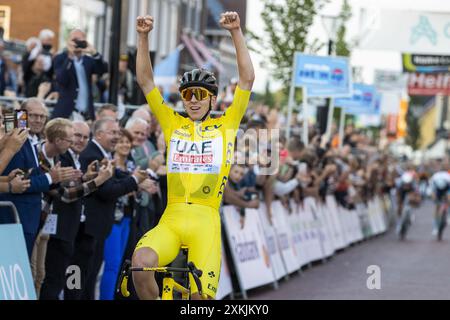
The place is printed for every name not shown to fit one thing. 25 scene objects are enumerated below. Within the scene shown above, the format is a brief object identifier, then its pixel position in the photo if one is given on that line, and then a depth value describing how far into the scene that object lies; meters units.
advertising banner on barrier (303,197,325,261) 21.06
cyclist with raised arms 8.16
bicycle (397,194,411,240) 30.22
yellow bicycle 7.43
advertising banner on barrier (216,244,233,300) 14.26
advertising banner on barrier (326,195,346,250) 24.28
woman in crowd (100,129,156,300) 11.97
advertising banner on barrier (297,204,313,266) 20.08
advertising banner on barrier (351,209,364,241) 28.46
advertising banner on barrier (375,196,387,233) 34.29
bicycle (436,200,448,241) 30.20
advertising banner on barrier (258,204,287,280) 17.23
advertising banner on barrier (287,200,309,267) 19.45
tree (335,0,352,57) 33.38
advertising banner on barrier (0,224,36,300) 8.30
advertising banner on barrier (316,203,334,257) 22.39
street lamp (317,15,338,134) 25.16
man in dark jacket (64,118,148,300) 11.15
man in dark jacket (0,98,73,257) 9.64
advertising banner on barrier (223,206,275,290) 15.18
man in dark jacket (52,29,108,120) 13.56
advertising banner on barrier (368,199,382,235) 32.30
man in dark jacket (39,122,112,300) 10.66
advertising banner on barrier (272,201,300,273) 18.14
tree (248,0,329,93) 28.00
